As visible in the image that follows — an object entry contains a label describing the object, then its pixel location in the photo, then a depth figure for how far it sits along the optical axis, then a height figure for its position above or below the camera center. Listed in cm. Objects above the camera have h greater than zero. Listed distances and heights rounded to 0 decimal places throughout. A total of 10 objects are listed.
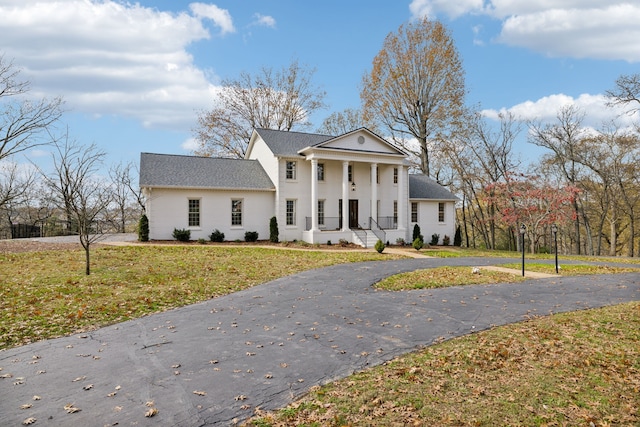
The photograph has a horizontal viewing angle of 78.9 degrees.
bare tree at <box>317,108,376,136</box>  4194 +1102
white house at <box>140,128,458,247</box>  2442 +223
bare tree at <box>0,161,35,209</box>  2646 +285
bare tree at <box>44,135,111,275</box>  1263 +81
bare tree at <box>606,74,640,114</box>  1717 +594
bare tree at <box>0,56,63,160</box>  2384 +619
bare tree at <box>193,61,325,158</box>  3866 +1134
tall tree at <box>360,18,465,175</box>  3388 +1257
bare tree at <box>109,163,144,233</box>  3659 +218
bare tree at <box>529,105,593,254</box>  3272 +620
